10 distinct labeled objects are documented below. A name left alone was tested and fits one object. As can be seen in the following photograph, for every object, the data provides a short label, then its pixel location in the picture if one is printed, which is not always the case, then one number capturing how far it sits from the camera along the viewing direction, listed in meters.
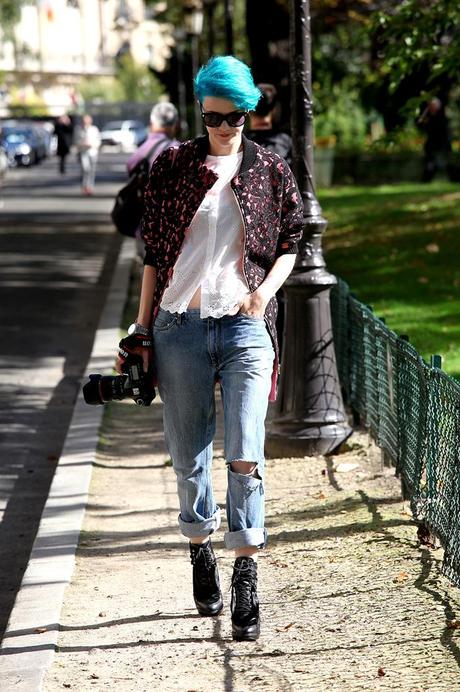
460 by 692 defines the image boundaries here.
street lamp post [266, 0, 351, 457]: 16.05
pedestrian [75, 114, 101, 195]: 71.44
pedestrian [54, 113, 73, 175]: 97.00
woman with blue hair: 9.94
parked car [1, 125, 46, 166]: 117.76
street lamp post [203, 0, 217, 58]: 58.44
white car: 154.25
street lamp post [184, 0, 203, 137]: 68.44
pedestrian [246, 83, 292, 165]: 17.33
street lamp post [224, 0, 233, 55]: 40.19
